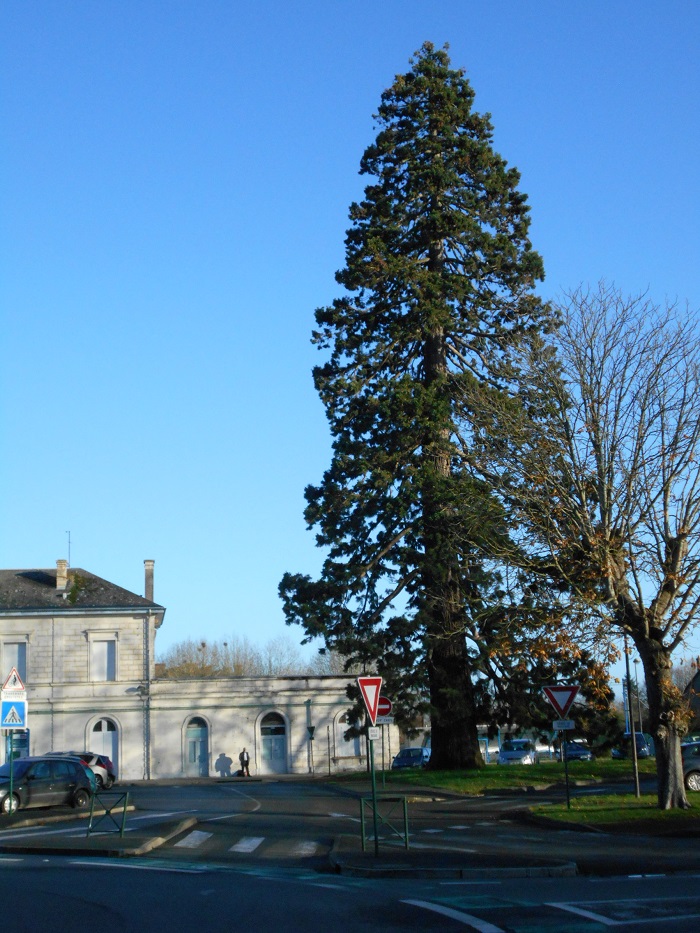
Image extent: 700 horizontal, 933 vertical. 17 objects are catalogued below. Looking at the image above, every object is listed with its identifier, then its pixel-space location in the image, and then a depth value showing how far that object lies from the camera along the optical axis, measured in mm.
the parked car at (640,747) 49716
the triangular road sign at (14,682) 24609
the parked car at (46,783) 27797
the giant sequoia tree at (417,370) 36250
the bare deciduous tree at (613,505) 21953
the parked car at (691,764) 29672
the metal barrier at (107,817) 19886
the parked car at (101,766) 42156
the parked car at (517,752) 60062
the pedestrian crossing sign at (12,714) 24641
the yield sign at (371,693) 17219
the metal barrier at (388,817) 17294
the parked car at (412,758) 50569
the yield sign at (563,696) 24047
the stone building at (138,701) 58406
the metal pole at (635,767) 25781
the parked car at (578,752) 58500
